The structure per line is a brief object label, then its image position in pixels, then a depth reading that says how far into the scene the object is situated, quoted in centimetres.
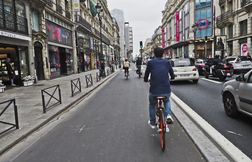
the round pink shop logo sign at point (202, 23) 5135
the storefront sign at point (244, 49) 2973
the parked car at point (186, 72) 1391
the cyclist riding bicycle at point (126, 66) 2000
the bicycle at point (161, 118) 403
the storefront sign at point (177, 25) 6972
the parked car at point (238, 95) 508
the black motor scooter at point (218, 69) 1432
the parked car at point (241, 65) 1628
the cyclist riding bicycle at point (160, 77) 441
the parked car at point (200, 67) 2077
